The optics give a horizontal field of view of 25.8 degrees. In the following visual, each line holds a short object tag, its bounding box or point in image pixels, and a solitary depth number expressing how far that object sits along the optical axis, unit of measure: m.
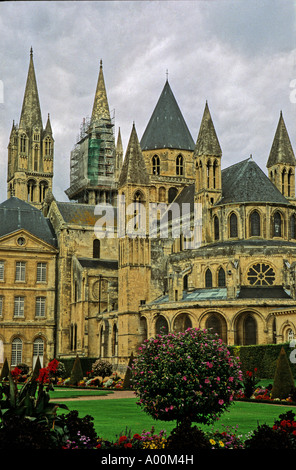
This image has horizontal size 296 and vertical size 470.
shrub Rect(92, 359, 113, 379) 51.56
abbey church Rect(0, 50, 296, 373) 56.28
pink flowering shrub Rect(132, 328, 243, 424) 18.06
